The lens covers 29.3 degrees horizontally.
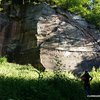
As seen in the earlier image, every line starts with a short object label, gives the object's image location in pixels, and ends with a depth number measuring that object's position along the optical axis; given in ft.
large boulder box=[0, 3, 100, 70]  49.37
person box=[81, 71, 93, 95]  29.61
